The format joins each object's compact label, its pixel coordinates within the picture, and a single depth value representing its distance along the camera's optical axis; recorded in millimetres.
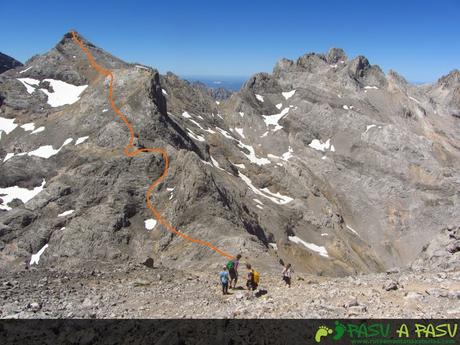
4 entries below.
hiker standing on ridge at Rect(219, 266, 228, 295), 22484
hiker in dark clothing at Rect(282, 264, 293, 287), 23812
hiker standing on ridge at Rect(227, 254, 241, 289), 23678
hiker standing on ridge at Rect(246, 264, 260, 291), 22688
